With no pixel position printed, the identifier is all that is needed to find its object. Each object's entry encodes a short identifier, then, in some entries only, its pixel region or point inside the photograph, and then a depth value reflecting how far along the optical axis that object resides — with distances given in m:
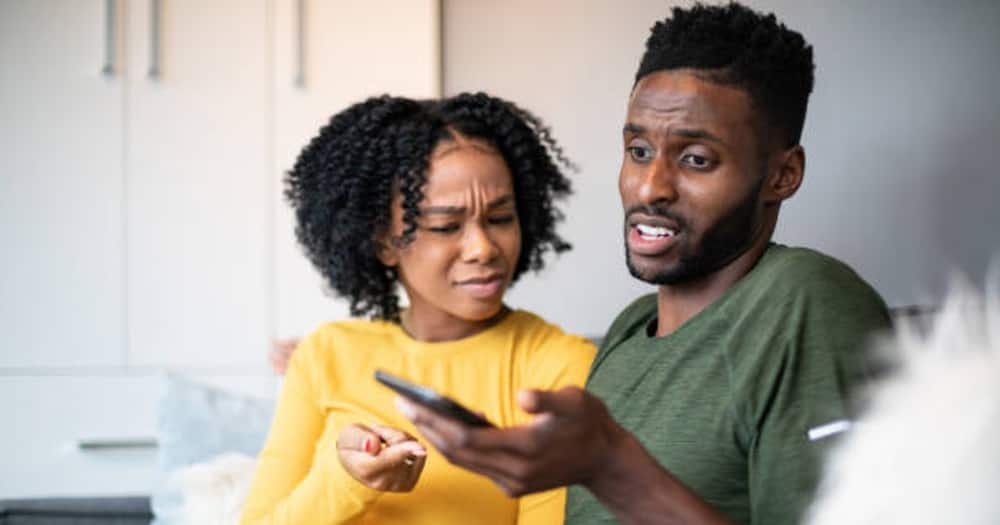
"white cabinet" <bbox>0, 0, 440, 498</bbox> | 2.42
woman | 1.18
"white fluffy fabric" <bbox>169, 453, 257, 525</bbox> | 1.64
